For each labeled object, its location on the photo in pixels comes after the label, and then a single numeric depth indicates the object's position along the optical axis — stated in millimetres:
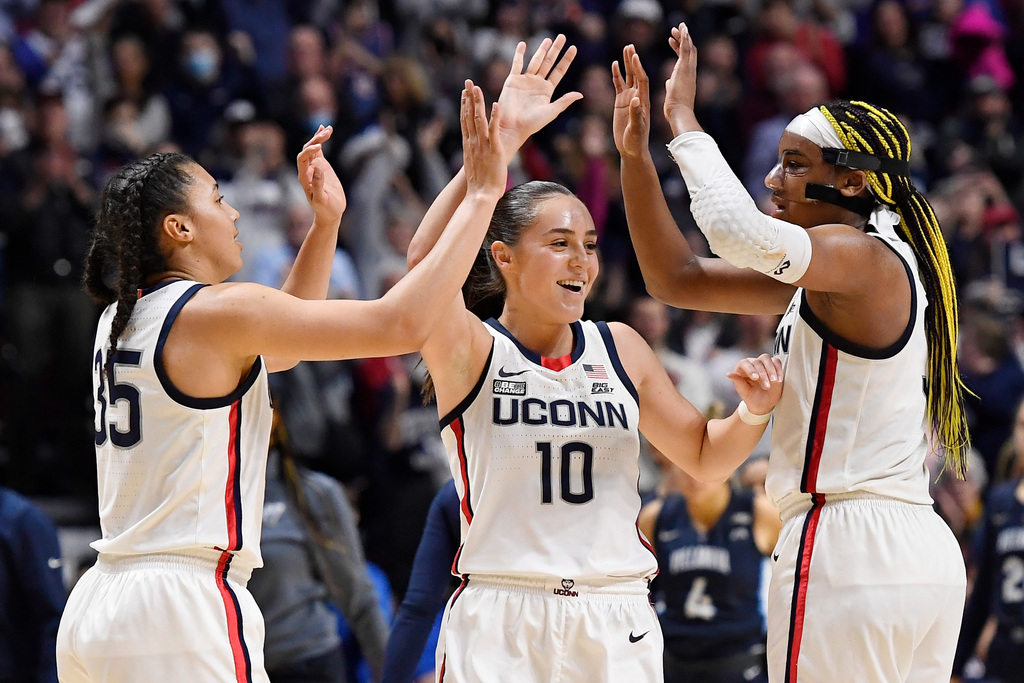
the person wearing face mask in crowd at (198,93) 21894
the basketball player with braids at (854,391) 7539
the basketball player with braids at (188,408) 7016
